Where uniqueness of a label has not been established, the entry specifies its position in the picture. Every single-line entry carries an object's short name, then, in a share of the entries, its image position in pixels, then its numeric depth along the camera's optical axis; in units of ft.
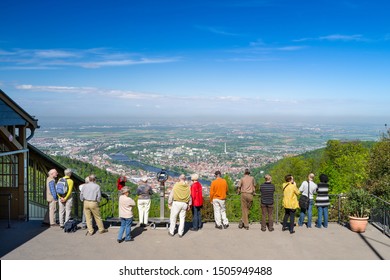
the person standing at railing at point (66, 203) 31.17
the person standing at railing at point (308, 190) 32.81
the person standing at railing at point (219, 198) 31.78
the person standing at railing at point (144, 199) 30.60
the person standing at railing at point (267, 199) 31.09
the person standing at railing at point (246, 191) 31.96
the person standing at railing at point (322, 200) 32.64
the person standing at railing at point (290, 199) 31.12
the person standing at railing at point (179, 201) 29.48
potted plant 30.91
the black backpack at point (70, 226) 30.07
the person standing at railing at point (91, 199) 29.17
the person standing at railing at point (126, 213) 27.81
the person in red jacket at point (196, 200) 30.83
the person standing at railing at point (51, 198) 31.40
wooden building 32.91
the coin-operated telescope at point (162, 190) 31.65
